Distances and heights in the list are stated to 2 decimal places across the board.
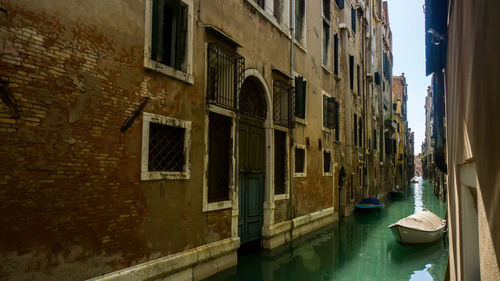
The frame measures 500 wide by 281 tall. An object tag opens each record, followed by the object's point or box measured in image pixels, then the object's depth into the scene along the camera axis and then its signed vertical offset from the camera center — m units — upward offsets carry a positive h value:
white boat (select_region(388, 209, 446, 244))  10.64 -1.84
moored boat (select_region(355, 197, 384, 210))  18.20 -1.79
